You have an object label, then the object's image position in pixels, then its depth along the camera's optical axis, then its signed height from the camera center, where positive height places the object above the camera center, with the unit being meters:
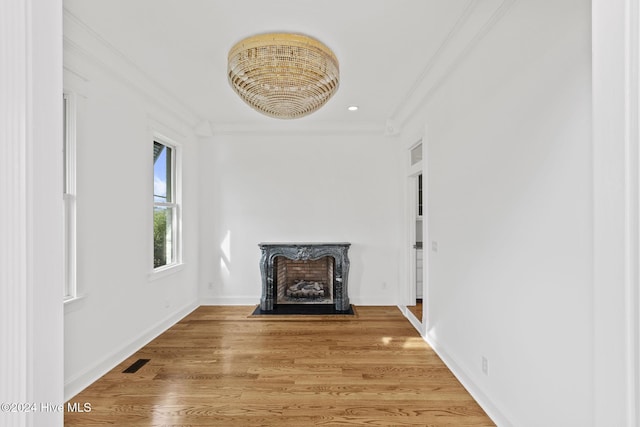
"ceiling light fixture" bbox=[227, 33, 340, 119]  2.29 +1.09
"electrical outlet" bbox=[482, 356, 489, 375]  2.12 -1.03
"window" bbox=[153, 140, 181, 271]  3.73 +0.07
